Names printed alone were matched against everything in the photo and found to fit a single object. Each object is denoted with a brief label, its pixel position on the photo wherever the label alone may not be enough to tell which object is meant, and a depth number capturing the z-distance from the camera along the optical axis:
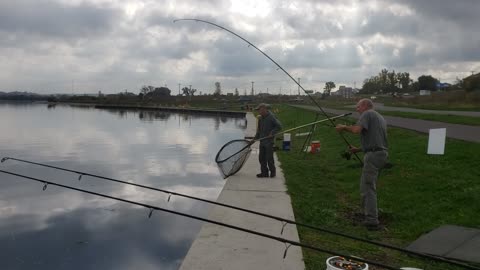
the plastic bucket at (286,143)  18.23
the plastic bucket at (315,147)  17.89
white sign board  11.51
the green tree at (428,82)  99.12
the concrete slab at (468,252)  5.65
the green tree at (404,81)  113.56
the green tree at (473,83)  46.31
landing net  11.57
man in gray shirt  7.03
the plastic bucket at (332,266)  4.69
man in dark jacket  11.34
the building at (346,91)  134.88
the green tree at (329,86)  131.40
